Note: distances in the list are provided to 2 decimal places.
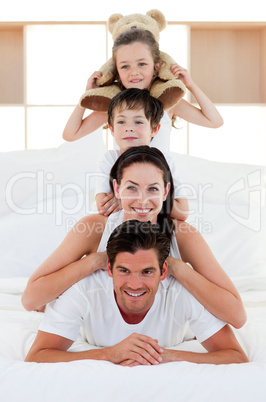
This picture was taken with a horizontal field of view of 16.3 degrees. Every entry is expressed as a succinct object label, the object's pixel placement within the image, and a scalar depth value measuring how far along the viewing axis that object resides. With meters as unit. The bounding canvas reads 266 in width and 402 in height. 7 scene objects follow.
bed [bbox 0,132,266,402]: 2.15
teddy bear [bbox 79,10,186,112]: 2.69
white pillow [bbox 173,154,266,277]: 3.34
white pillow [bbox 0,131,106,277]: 3.31
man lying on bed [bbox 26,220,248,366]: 2.31
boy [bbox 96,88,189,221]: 2.55
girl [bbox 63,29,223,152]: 2.67
